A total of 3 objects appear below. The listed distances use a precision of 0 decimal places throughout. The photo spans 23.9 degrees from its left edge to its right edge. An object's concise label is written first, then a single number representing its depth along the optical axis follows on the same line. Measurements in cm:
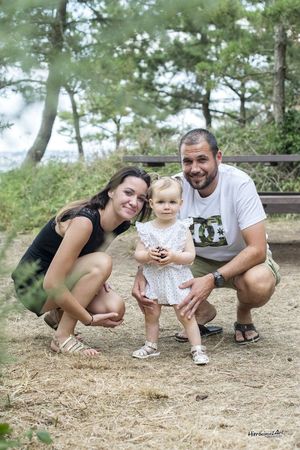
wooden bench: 648
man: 331
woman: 313
